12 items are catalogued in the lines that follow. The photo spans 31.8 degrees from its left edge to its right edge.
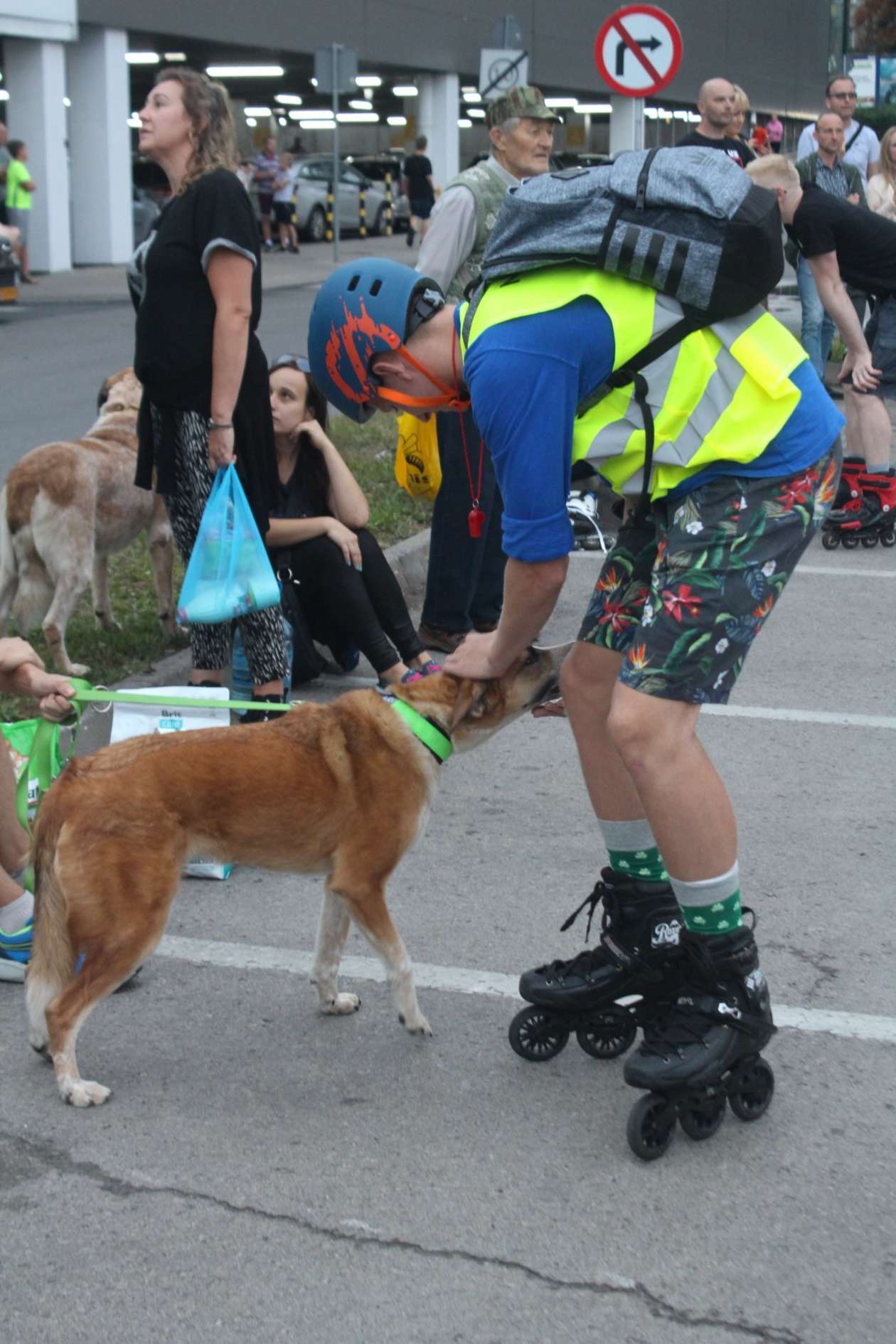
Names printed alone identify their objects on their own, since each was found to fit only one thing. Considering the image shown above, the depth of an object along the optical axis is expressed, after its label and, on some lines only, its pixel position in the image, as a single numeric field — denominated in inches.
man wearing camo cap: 252.1
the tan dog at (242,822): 129.6
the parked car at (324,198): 1359.5
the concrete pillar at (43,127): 992.9
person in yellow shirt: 943.0
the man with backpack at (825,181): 455.8
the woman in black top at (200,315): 194.5
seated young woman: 227.0
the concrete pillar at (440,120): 1456.7
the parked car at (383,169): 1576.0
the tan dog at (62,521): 241.1
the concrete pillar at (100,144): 1036.5
